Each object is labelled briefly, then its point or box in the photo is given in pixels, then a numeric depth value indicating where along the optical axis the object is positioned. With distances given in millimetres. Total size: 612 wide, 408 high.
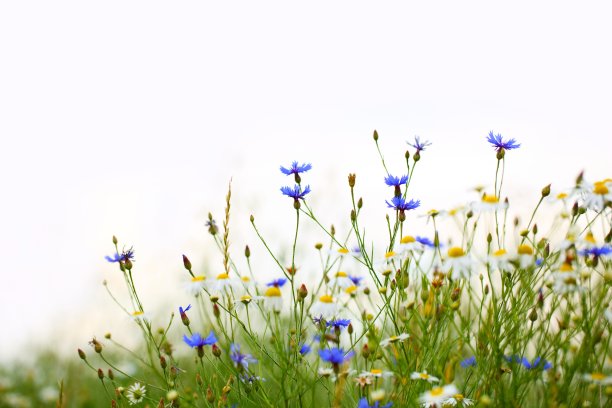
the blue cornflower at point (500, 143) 2736
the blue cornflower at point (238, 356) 2072
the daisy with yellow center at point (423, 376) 2066
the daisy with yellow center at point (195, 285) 2430
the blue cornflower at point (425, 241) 2629
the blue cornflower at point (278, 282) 2769
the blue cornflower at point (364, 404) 2055
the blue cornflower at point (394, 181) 2699
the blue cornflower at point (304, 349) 2569
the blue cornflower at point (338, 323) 2491
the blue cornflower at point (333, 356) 2016
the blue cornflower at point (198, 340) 2342
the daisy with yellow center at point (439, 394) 1886
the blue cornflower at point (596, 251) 2378
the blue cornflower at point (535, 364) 2305
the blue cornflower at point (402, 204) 2660
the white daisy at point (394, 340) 2217
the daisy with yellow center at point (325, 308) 2438
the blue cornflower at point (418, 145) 2896
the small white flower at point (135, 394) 2438
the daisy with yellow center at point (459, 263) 2195
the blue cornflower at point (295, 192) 2734
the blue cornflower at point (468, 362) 2690
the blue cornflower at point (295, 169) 2822
